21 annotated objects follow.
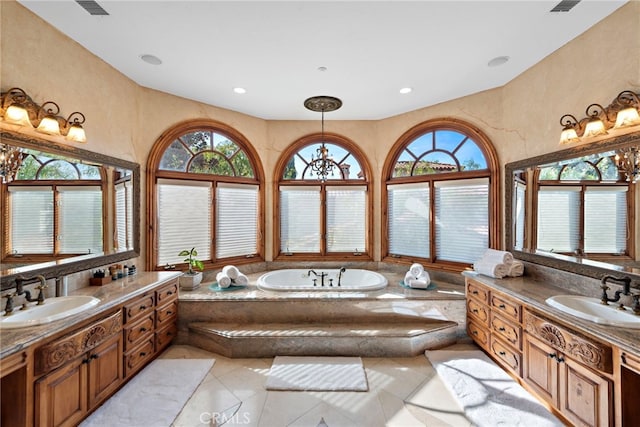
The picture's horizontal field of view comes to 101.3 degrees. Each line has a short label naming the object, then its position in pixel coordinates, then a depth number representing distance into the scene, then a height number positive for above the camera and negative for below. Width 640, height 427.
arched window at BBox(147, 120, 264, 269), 3.27 +0.26
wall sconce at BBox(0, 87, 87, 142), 1.84 +0.77
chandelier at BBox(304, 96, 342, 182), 3.19 +1.43
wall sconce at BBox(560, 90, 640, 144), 1.86 +0.74
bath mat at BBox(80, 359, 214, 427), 1.85 -1.43
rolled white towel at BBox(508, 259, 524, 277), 2.66 -0.56
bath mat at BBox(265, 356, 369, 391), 2.19 -1.42
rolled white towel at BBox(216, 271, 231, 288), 3.16 -0.79
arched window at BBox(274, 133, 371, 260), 4.09 +0.11
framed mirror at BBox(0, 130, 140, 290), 1.91 +0.04
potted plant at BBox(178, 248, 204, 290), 3.13 -0.72
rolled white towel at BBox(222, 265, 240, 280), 3.24 -0.71
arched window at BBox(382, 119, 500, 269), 3.29 +0.26
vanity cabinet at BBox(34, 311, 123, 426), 1.53 -1.04
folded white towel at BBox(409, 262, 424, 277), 3.25 -0.69
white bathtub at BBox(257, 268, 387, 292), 3.66 -0.90
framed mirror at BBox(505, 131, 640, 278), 1.90 +0.03
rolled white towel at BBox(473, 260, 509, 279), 2.64 -0.56
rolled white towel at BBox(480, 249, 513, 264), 2.67 -0.45
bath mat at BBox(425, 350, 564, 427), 1.85 -1.43
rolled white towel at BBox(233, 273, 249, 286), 3.25 -0.82
